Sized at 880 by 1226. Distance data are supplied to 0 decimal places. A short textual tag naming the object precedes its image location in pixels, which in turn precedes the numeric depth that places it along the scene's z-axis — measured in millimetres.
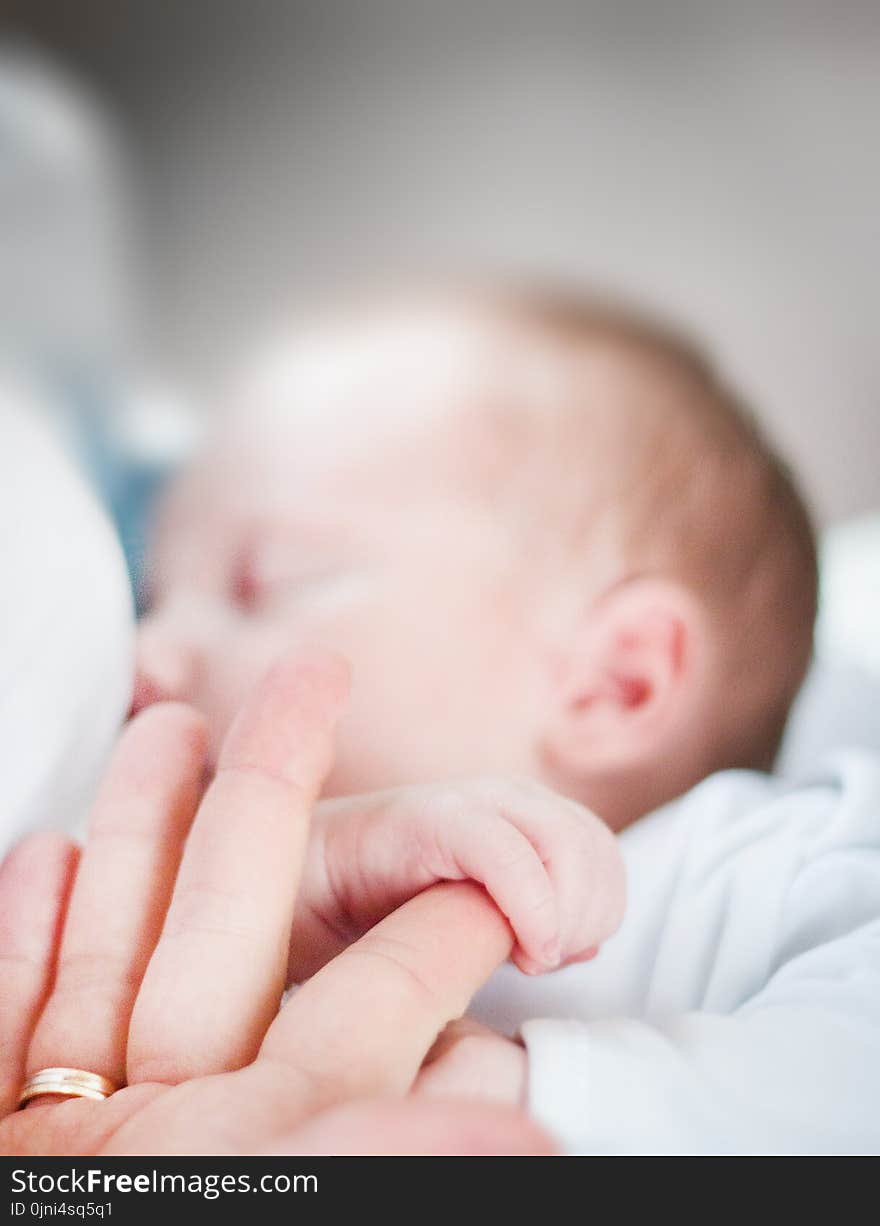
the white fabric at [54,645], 339
